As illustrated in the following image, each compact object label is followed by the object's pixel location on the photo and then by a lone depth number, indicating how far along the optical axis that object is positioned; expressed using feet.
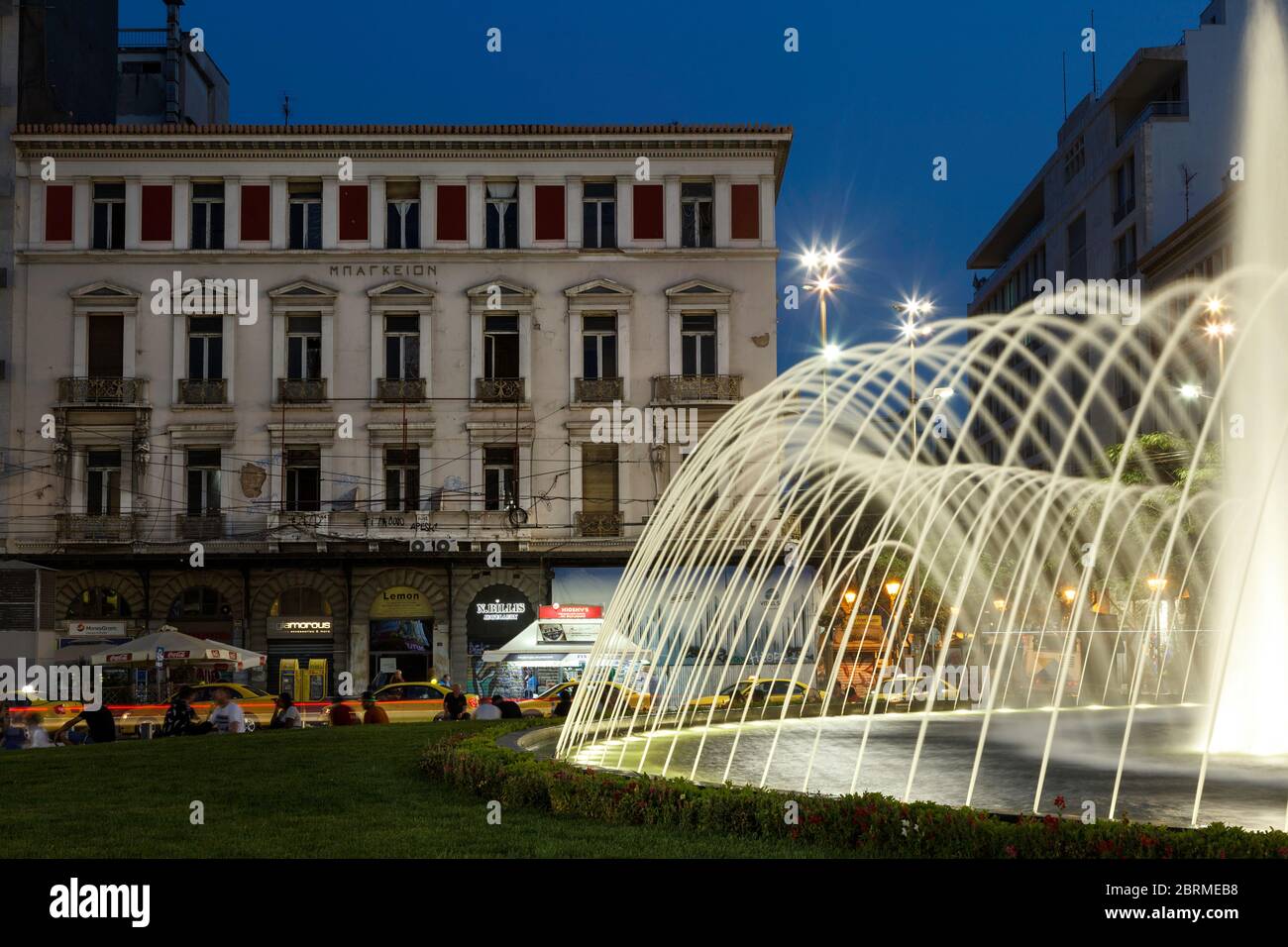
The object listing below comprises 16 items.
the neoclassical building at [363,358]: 151.43
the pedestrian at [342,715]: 88.07
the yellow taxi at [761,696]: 103.19
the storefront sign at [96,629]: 149.28
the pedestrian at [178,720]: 79.46
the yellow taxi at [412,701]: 112.27
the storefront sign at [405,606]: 152.46
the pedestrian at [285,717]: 86.69
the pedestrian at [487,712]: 88.33
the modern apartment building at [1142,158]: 216.95
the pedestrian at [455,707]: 92.53
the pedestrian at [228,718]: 79.56
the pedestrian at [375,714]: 91.86
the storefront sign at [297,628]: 151.23
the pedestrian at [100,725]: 77.87
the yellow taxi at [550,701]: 105.76
